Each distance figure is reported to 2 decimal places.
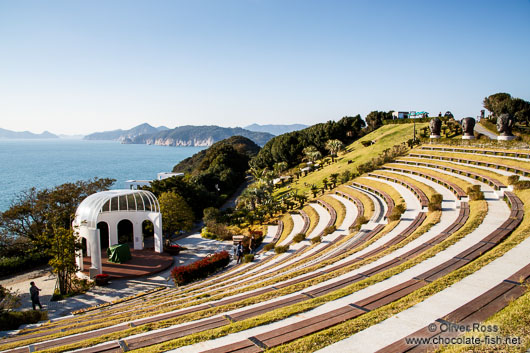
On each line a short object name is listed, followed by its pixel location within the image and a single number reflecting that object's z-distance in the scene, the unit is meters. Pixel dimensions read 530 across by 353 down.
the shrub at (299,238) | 18.73
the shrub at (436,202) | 16.11
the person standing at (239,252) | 19.11
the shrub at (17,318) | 11.33
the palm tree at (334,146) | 54.01
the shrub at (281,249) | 17.65
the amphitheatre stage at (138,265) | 19.38
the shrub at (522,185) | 15.67
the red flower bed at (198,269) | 16.73
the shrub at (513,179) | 16.38
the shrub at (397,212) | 16.38
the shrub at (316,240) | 17.25
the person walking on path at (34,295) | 14.64
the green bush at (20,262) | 20.95
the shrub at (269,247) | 19.56
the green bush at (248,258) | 18.04
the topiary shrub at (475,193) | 16.02
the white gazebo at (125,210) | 21.73
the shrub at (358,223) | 17.02
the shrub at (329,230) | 18.36
